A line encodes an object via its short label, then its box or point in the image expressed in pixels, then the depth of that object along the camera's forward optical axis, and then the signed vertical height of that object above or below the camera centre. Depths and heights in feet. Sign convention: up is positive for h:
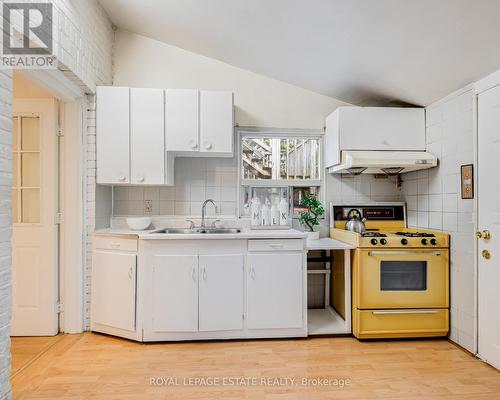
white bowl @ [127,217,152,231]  9.44 -0.77
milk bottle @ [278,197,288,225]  10.39 -0.41
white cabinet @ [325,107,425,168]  9.34 +2.27
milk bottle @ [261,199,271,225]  10.34 -0.57
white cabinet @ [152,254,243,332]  8.13 -2.62
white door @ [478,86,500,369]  6.88 -0.47
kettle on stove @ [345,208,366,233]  9.50 -0.72
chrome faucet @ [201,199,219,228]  10.09 -0.29
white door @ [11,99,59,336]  8.71 -0.93
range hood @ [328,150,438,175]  8.81 +1.23
